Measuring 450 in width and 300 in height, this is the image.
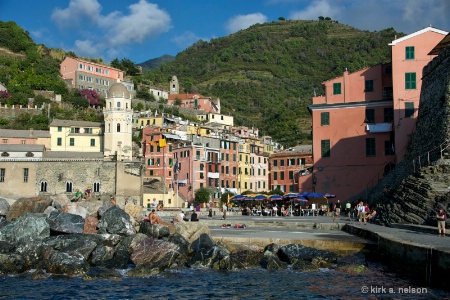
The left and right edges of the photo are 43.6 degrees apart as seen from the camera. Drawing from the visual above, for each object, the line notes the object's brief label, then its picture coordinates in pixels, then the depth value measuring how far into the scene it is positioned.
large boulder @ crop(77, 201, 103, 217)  30.56
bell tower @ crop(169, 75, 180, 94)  133.00
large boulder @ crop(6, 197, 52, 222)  30.02
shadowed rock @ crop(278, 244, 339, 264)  21.98
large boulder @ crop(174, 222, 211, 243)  26.56
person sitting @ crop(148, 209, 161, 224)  28.81
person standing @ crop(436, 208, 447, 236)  21.20
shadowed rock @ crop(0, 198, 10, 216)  30.99
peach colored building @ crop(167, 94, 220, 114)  118.94
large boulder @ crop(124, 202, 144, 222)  32.06
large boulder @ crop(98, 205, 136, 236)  26.29
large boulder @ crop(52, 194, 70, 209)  33.29
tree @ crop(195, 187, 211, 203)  71.69
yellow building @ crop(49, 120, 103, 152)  78.56
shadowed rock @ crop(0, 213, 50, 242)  25.19
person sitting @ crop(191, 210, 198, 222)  33.28
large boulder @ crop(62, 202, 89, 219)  29.23
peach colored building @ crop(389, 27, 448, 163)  45.84
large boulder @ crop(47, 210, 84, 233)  26.03
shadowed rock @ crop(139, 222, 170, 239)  26.16
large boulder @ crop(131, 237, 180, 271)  21.94
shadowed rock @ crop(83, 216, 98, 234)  26.66
